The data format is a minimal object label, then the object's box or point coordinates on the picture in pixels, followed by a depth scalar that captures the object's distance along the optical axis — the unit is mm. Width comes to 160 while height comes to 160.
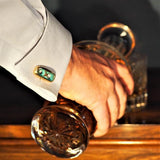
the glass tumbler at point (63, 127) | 421
